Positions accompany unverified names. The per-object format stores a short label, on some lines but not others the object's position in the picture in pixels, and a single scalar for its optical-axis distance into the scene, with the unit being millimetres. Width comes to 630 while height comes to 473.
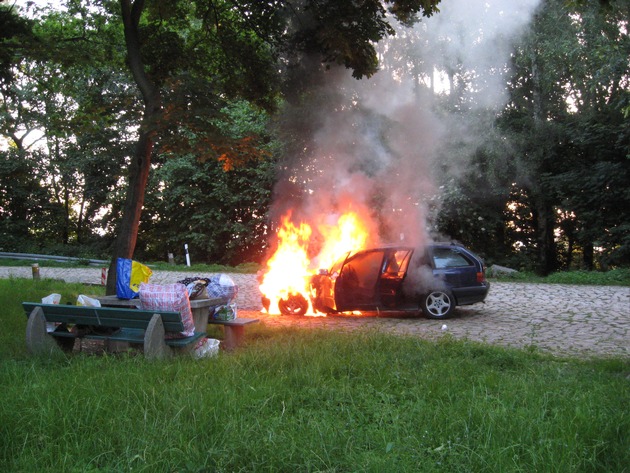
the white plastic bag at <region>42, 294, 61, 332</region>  6984
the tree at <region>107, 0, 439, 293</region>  9367
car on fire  10492
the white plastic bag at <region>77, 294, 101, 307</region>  7074
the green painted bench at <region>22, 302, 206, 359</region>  5996
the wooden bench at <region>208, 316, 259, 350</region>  7348
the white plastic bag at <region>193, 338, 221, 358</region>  6512
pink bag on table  6551
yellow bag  7844
